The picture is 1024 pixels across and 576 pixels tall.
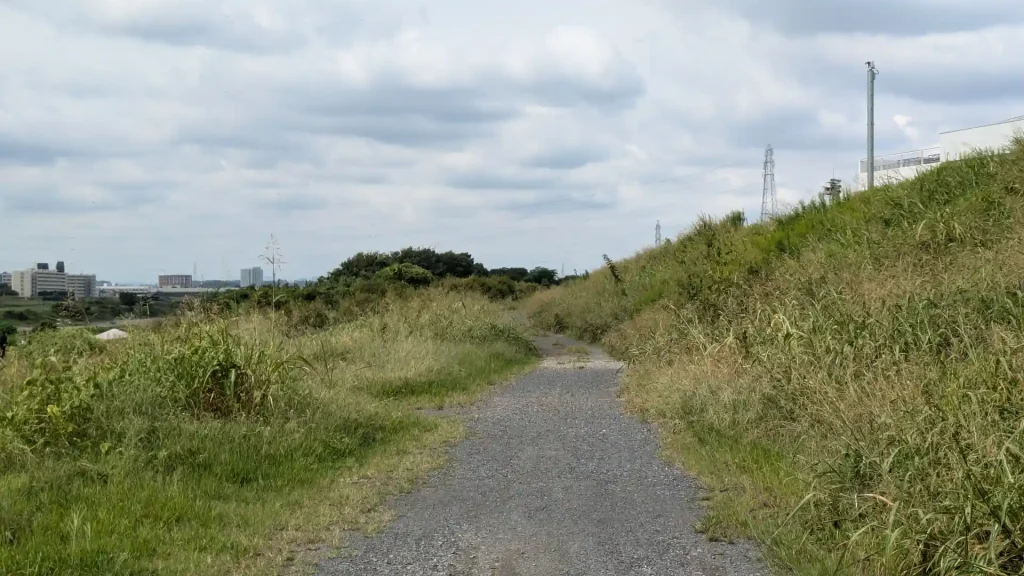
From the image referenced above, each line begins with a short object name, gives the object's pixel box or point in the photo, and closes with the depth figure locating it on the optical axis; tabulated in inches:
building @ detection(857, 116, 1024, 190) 651.5
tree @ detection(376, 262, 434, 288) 1508.4
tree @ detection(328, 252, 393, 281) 1748.3
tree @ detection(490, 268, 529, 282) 2617.4
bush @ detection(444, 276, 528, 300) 1489.8
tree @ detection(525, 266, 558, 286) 2324.3
